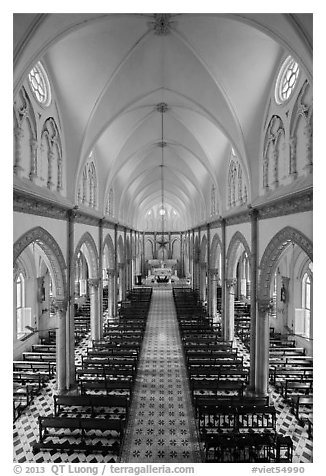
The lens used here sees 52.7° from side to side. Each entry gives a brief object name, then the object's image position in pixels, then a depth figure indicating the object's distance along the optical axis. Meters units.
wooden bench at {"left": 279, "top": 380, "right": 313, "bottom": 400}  13.98
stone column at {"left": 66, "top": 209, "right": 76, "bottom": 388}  15.26
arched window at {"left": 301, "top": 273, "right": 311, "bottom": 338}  21.28
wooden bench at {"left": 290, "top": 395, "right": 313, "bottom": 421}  12.45
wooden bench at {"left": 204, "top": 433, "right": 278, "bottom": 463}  9.08
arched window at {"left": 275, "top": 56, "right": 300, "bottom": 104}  11.84
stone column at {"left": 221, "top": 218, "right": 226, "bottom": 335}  22.10
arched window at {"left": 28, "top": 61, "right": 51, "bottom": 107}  12.31
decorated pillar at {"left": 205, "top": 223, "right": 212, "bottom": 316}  27.83
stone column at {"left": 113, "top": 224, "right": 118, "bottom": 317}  28.51
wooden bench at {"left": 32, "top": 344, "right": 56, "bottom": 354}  19.70
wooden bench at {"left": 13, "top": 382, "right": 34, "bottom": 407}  13.80
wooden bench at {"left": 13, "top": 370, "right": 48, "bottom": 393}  15.12
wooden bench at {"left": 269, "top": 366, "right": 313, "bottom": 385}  15.34
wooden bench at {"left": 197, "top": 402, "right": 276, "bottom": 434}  11.07
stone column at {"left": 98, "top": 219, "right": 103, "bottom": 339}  21.94
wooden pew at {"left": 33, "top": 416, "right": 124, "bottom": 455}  9.87
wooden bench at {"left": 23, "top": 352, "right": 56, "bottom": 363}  17.69
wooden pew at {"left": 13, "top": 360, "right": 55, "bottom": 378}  16.20
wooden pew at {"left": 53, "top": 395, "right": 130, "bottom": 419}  12.16
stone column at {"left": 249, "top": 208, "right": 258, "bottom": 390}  15.01
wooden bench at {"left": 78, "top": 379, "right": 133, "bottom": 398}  13.63
